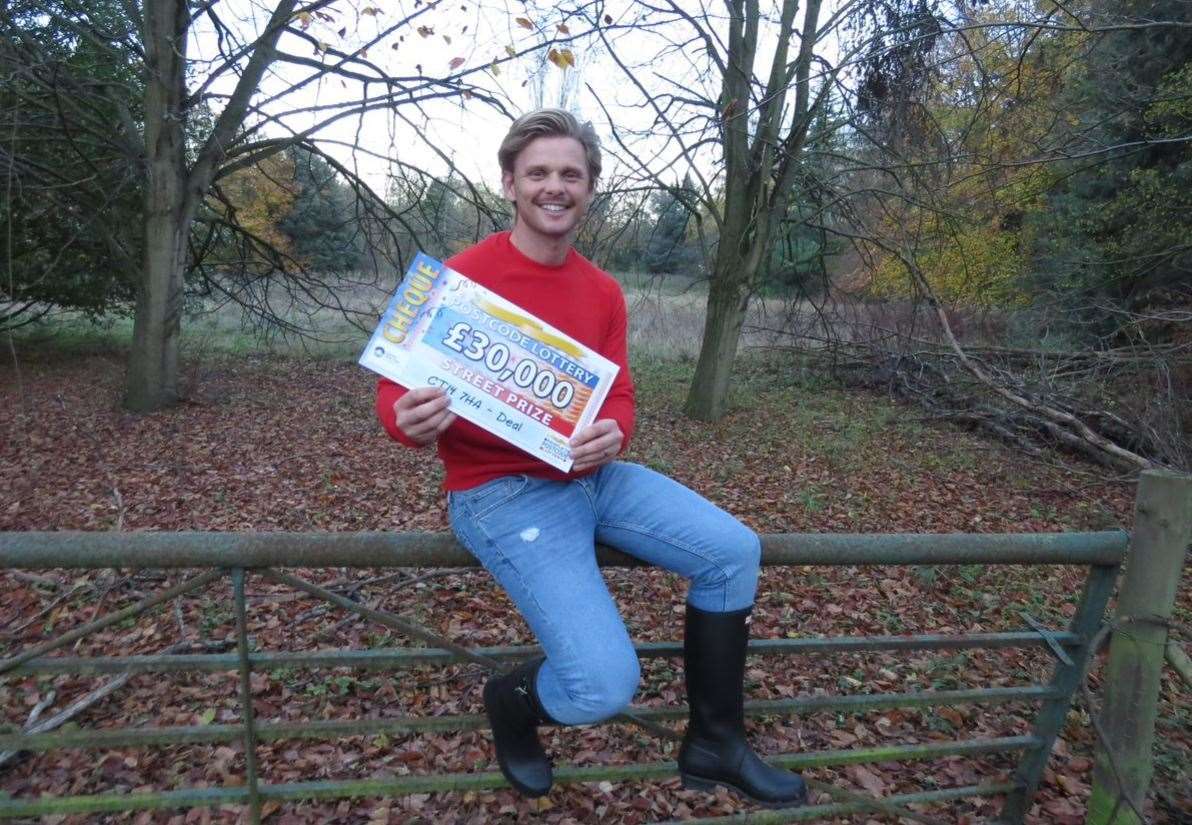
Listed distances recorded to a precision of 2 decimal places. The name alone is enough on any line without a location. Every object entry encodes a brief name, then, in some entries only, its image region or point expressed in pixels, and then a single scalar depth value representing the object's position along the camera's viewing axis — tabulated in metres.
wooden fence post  2.07
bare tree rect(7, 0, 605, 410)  8.06
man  1.81
